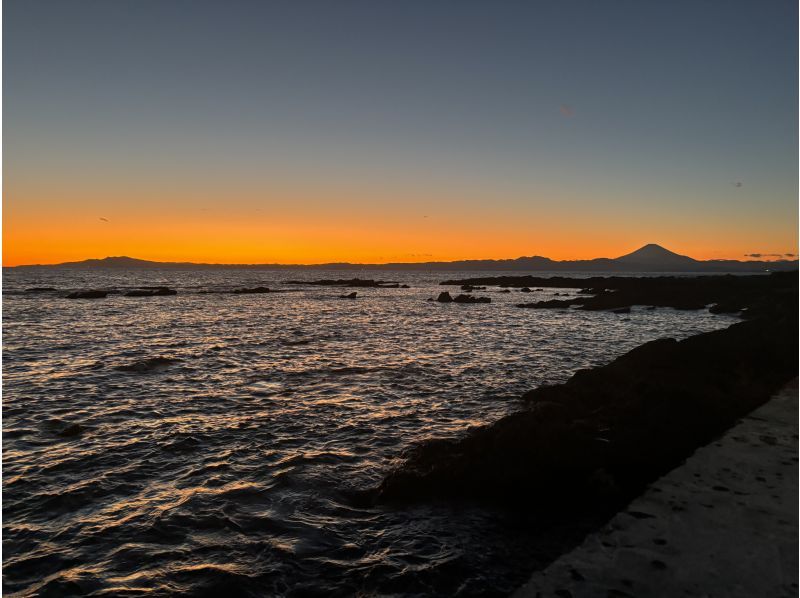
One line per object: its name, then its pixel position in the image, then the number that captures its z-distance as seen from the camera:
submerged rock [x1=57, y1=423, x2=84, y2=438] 12.80
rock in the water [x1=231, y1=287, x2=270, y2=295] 91.44
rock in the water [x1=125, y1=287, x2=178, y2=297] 78.62
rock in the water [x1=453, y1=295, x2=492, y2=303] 70.69
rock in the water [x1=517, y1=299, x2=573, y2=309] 59.64
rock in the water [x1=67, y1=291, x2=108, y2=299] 72.06
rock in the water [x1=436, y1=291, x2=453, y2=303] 72.62
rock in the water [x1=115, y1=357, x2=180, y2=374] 21.11
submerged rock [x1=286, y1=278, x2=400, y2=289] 130.25
